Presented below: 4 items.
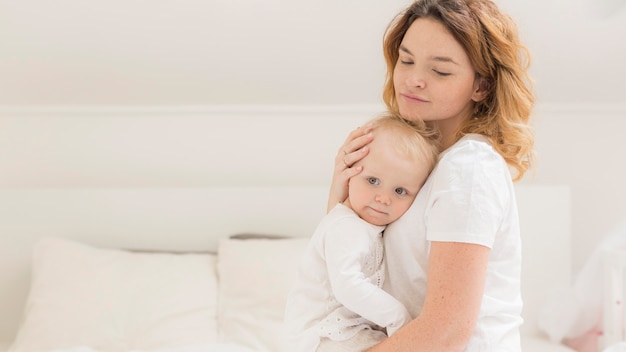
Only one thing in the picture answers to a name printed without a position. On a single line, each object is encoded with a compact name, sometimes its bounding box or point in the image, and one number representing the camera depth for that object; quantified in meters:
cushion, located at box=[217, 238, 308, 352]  2.69
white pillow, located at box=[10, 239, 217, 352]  2.69
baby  1.42
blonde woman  1.30
